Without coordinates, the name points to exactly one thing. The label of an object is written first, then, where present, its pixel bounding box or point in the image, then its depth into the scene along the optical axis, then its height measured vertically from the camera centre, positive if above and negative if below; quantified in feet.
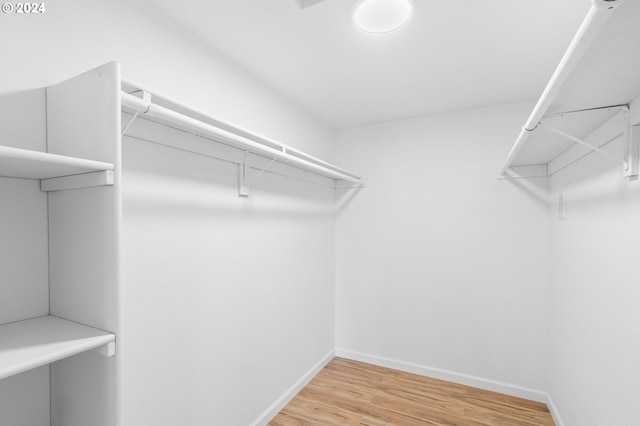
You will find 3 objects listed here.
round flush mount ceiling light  4.54 +2.93
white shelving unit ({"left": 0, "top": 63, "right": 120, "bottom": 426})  2.90 -0.42
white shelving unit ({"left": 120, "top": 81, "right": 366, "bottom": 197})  3.65 +1.14
